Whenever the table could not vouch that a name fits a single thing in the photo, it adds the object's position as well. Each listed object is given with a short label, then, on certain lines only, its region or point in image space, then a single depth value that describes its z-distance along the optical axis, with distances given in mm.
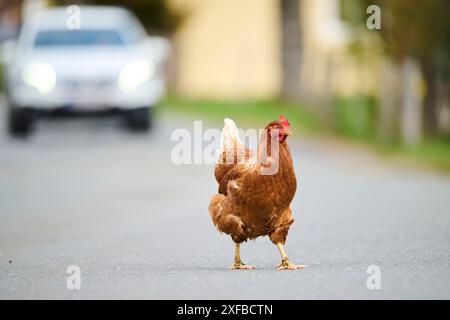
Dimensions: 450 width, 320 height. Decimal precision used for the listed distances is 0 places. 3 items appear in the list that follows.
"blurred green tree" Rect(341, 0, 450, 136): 16875
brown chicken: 8000
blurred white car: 19828
